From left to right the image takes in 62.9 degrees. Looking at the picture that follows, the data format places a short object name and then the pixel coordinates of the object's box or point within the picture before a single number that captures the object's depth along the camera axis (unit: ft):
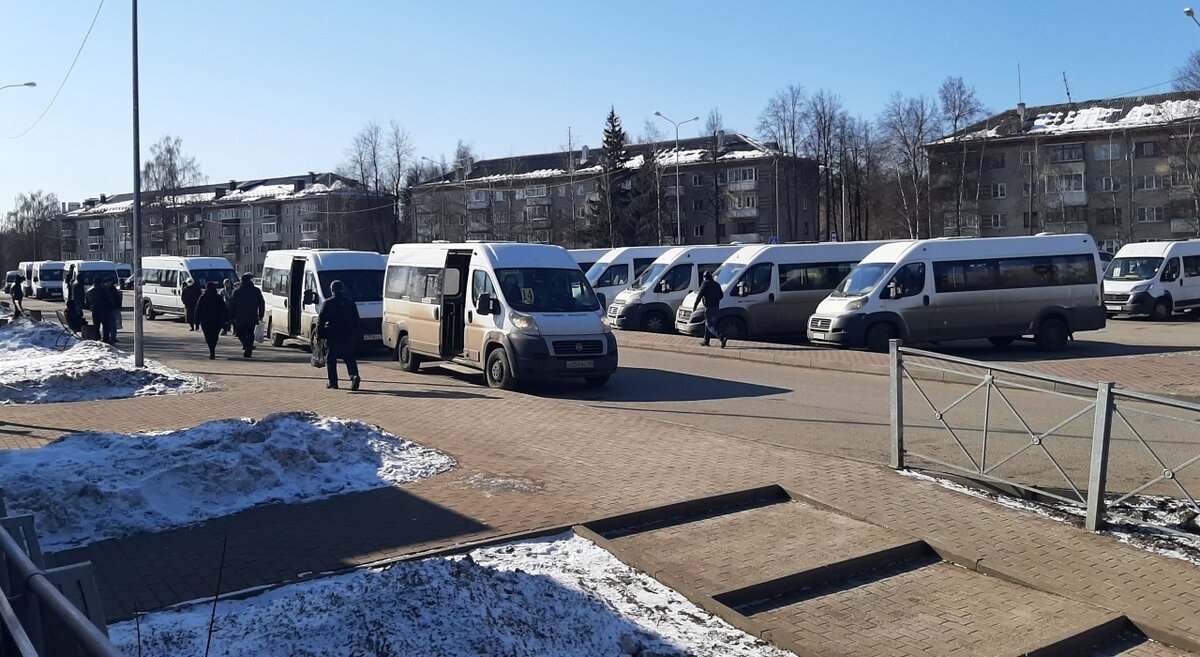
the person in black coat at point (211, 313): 71.61
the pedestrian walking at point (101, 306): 80.94
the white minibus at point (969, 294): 69.10
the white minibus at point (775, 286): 80.64
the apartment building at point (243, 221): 294.66
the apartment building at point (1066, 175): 225.97
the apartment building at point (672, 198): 265.54
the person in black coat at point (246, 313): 71.51
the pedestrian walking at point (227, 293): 96.35
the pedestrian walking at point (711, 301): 72.59
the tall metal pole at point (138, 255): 61.26
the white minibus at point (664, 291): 92.32
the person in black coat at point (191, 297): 95.55
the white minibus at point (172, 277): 123.24
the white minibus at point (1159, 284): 108.17
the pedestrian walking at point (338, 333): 51.29
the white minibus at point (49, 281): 197.16
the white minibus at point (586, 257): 117.19
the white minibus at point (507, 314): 51.60
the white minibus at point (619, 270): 104.58
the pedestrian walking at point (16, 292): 132.87
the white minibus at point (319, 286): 73.67
